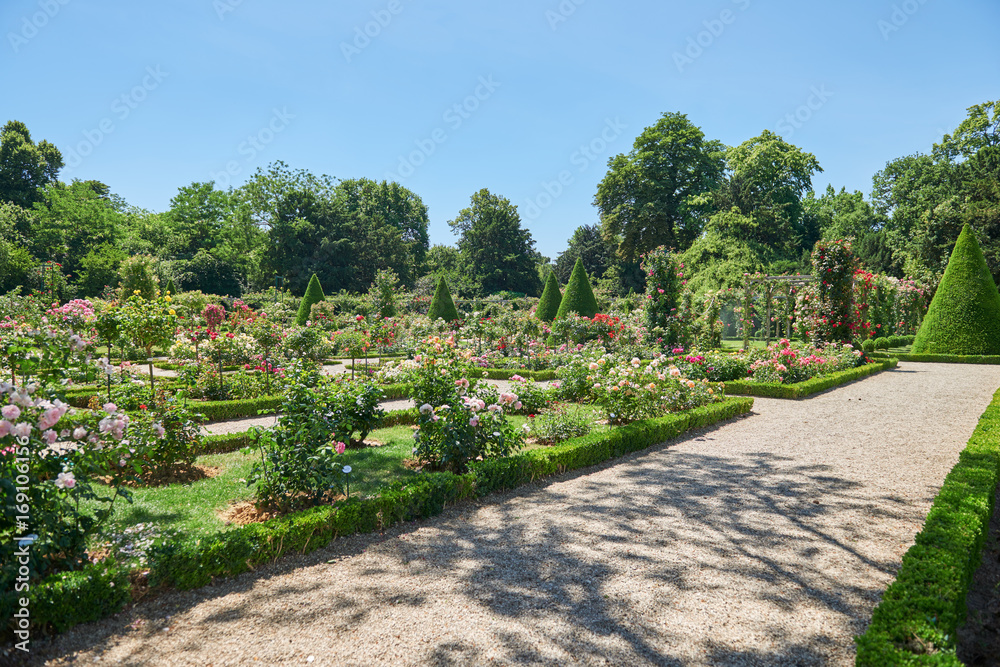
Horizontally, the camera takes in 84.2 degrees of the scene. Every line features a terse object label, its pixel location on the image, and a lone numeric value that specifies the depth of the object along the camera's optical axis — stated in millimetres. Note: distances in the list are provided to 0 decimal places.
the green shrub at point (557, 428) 6754
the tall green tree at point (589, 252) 45000
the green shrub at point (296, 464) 4234
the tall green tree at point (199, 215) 40281
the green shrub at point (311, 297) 23297
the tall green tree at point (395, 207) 48156
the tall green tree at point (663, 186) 35906
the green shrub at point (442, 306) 25703
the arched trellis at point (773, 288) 21344
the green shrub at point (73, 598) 2714
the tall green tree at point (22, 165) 39125
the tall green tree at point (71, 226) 34625
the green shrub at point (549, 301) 24062
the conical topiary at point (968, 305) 17922
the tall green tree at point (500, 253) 46781
